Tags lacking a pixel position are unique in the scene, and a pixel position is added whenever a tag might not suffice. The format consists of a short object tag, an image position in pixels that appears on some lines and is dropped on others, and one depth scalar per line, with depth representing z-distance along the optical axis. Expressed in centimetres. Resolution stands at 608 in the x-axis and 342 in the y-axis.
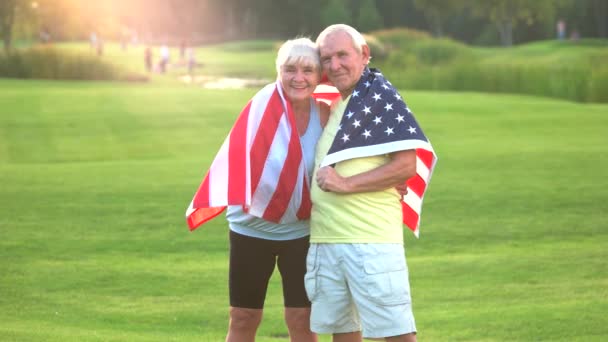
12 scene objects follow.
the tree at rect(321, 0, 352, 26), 7544
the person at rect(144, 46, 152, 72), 4275
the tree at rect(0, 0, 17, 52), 4847
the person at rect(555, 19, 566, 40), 6469
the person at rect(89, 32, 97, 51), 5512
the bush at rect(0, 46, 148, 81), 3388
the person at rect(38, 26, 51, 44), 5822
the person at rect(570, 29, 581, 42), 6625
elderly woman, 452
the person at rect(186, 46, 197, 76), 4531
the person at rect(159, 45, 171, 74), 4374
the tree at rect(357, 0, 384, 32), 7662
